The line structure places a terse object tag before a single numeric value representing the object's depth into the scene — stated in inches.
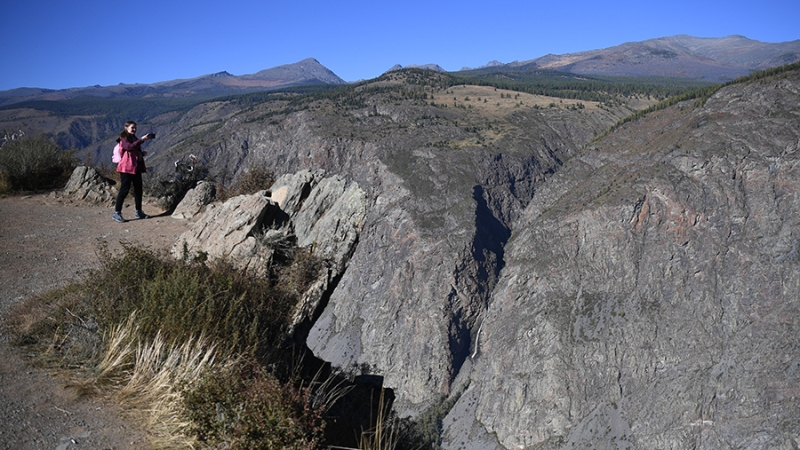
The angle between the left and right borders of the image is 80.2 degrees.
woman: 392.0
